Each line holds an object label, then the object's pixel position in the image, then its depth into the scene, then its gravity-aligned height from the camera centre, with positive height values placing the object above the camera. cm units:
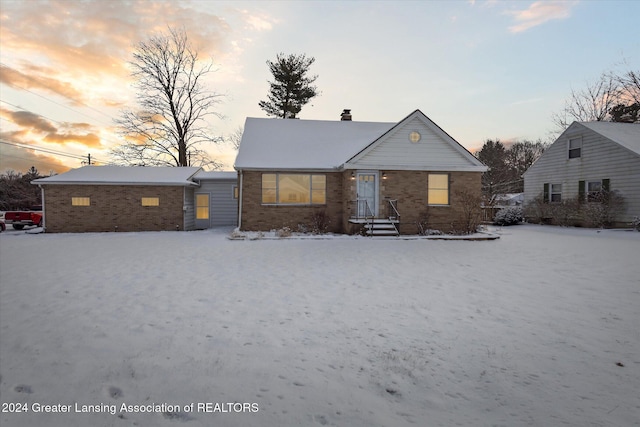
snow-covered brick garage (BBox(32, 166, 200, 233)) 1775 +48
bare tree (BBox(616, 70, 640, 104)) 3059 +1186
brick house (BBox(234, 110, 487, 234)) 1585 +127
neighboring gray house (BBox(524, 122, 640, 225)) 1784 +263
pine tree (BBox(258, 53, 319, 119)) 3130 +1245
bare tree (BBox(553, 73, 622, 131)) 3253 +1128
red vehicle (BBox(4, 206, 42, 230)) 1988 -47
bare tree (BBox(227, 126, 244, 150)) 3427 +801
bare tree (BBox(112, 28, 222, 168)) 2778 +890
